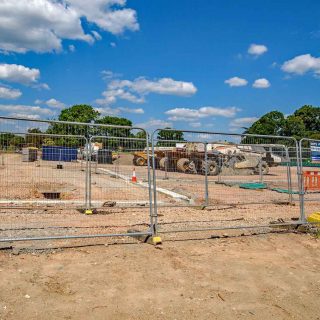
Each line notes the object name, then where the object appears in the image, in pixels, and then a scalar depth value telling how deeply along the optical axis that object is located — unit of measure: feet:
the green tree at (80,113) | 270.87
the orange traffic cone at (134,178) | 35.31
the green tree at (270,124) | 267.39
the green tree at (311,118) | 271.49
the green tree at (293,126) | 259.19
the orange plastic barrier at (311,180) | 38.29
